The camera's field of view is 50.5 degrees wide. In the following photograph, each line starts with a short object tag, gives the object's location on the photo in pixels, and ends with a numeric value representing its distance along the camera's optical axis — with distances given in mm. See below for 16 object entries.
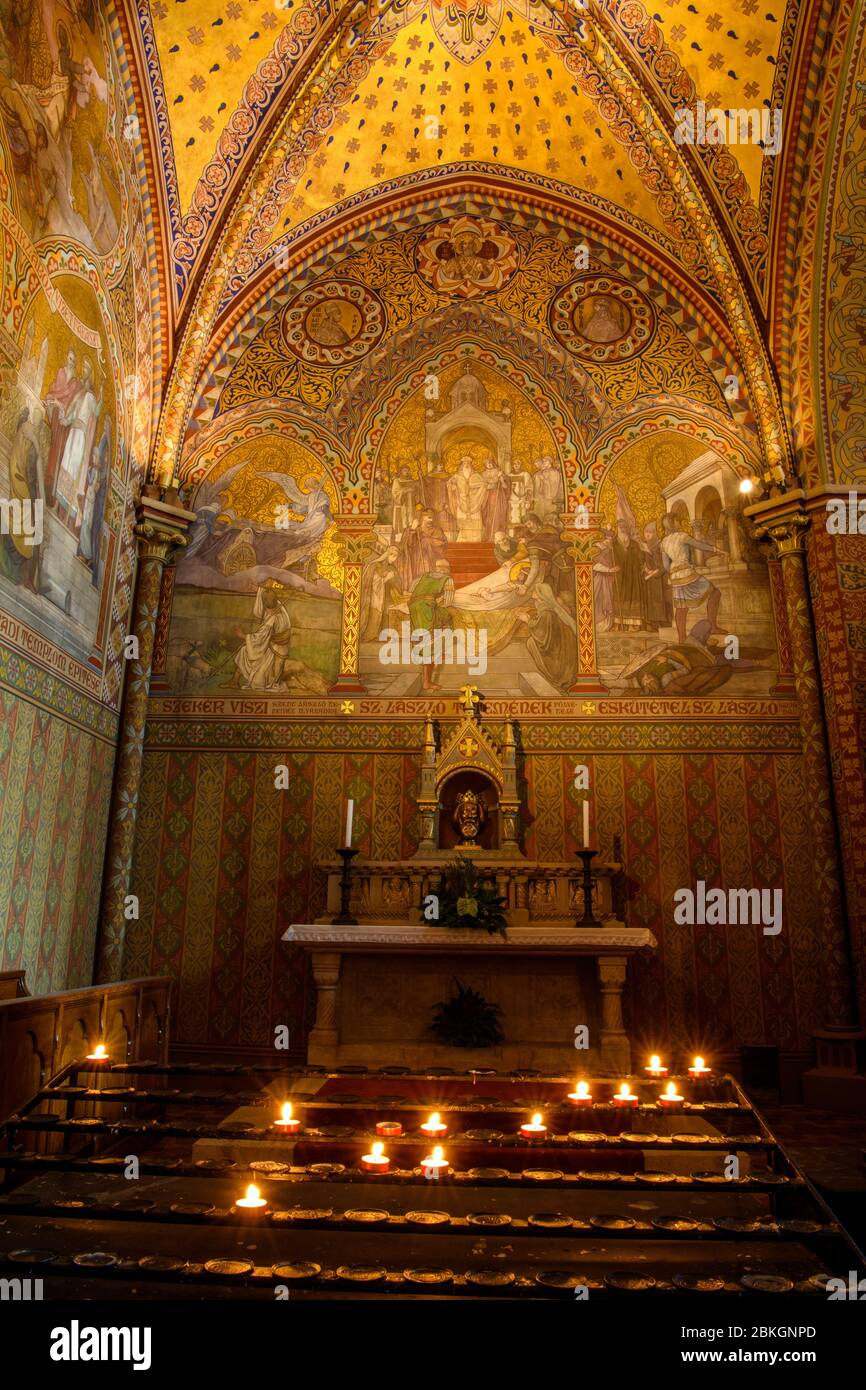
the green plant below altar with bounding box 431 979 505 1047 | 9883
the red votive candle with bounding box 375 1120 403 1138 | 4603
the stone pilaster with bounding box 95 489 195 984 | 10852
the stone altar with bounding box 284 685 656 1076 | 9953
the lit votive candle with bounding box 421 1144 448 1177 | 3633
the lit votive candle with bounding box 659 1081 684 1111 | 4527
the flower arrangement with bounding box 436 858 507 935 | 9938
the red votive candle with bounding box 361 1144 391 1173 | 3959
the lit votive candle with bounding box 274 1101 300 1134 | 4500
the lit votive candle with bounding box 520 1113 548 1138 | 4146
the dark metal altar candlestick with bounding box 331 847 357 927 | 10508
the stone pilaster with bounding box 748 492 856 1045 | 10500
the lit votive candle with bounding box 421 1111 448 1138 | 4344
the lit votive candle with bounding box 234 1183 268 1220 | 3285
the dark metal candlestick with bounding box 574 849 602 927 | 10398
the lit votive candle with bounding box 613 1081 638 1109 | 5008
